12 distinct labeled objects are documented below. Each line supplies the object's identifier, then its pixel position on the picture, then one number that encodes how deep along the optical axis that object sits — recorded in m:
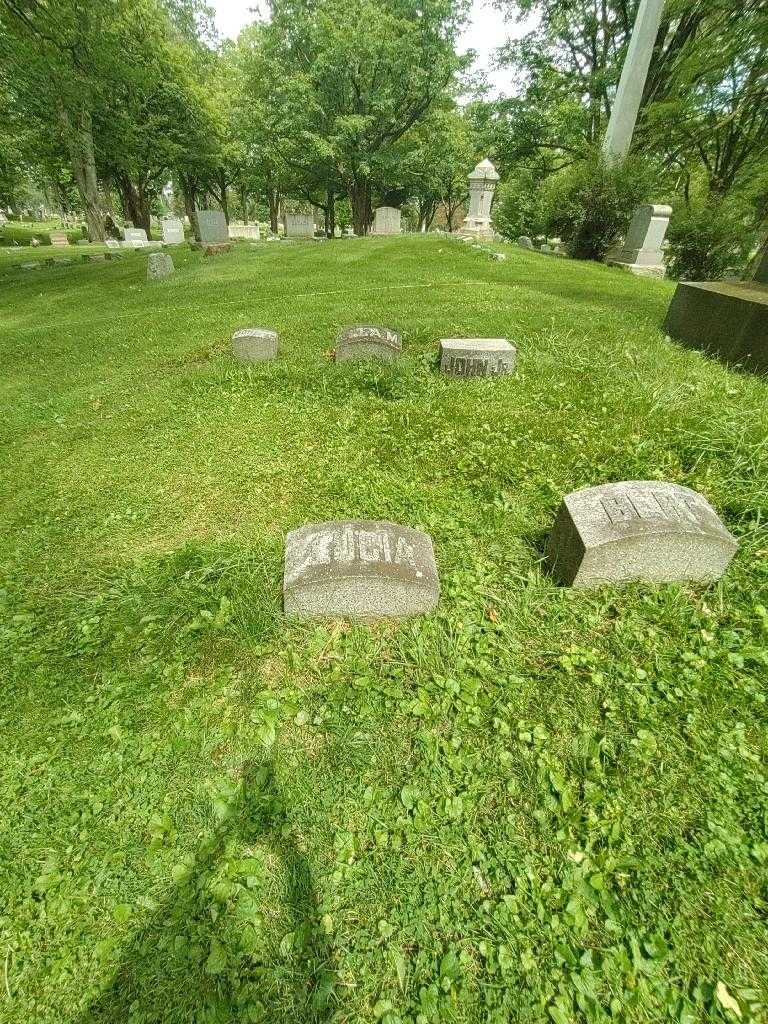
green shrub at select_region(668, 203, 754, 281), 16.39
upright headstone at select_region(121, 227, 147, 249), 29.14
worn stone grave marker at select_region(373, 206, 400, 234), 23.30
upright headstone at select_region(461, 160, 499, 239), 19.81
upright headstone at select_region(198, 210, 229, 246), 19.56
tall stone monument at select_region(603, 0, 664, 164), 15.51
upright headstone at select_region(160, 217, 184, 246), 29.27
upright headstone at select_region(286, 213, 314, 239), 25.42
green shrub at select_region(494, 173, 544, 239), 22.56
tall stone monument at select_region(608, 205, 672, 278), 14.06
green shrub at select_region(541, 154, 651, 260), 15.26
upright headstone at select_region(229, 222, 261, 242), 34.44
